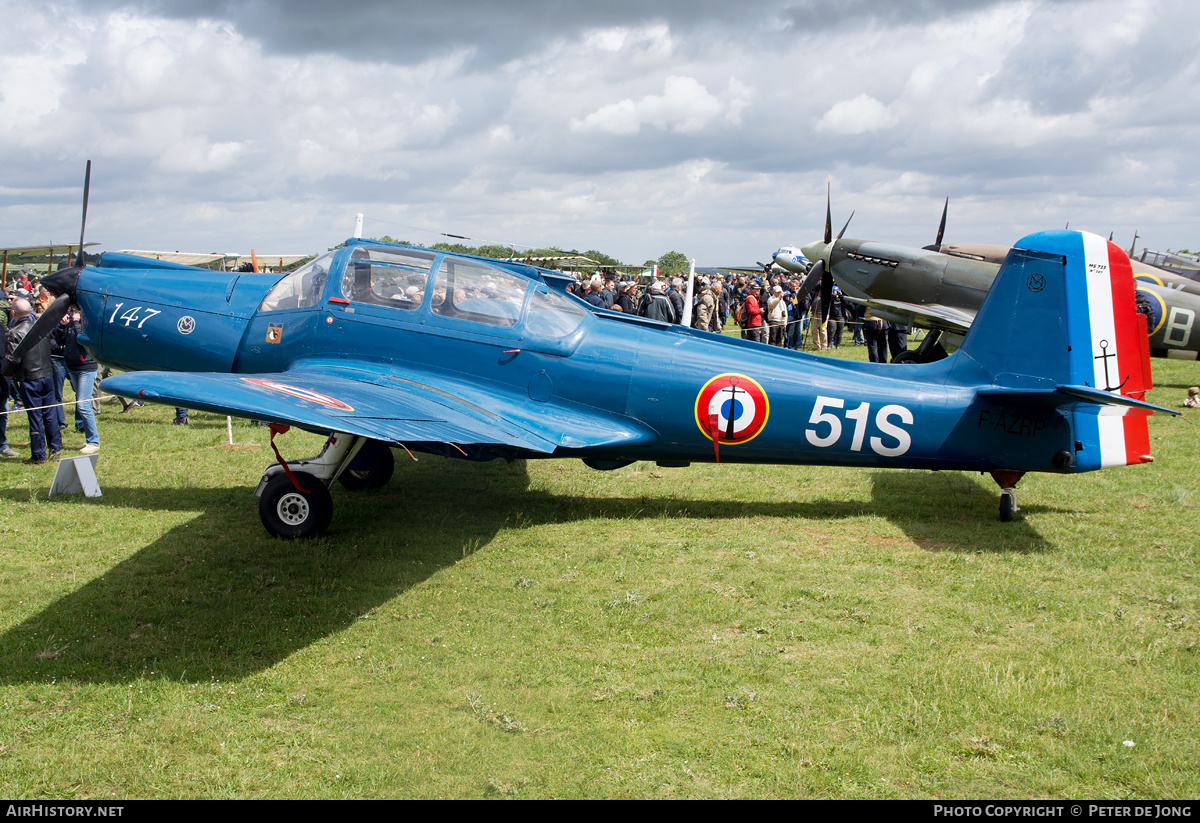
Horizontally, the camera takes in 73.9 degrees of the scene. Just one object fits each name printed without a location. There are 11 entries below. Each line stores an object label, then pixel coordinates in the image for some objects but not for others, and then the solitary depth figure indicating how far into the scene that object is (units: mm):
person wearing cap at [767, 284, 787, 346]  20812
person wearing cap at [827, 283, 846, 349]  22516
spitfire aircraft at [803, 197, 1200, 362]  13906
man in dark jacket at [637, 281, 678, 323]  16969
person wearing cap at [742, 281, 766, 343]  19703
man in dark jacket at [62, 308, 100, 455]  9773
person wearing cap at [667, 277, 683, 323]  19531
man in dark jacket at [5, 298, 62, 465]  9242
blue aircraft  6652
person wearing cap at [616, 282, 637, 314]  18594
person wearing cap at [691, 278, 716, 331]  20891
